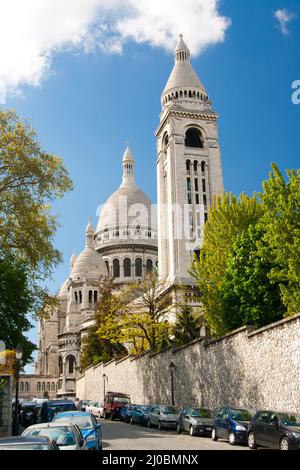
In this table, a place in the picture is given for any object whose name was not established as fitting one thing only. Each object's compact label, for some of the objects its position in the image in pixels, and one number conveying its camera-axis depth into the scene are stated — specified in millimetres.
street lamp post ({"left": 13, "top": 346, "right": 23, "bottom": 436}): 23469
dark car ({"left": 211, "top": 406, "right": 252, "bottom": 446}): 19094
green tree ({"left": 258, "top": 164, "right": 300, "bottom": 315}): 26516
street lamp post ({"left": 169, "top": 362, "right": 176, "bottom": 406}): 35716
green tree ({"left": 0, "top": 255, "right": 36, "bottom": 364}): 30631
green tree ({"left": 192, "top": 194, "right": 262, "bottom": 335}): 37844
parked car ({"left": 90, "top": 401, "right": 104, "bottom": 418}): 40406
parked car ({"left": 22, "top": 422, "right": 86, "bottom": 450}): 11566
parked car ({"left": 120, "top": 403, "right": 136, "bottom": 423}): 33781
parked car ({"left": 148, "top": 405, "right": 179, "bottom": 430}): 27406
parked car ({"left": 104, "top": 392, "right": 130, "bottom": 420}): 37688
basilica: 69438
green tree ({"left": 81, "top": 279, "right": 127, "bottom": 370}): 60000
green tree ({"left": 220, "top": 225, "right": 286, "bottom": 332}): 30875
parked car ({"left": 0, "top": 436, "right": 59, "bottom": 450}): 7770
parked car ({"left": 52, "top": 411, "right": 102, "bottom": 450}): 14973
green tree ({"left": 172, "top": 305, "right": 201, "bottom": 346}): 41500
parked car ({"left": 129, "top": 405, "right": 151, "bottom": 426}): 30397
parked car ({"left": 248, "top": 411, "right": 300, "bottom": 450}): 15427
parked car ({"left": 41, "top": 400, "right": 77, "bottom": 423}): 23016
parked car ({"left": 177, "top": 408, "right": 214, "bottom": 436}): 23016
